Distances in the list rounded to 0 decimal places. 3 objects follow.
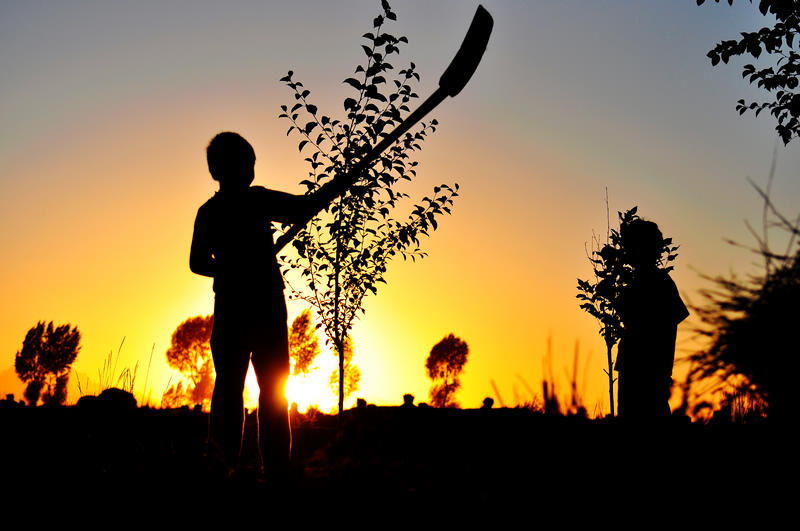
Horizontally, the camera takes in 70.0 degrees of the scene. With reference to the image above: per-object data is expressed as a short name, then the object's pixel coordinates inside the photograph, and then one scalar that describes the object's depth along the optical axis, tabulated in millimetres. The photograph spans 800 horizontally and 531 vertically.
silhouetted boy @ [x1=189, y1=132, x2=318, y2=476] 3971
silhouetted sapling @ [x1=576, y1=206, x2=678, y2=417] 9391
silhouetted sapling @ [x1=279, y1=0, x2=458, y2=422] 7930
